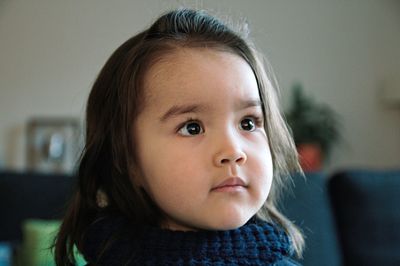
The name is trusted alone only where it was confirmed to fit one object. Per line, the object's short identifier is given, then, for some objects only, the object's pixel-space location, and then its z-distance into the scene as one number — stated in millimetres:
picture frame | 2713
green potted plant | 2701
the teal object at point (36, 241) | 1390
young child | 692
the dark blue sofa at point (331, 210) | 1551
